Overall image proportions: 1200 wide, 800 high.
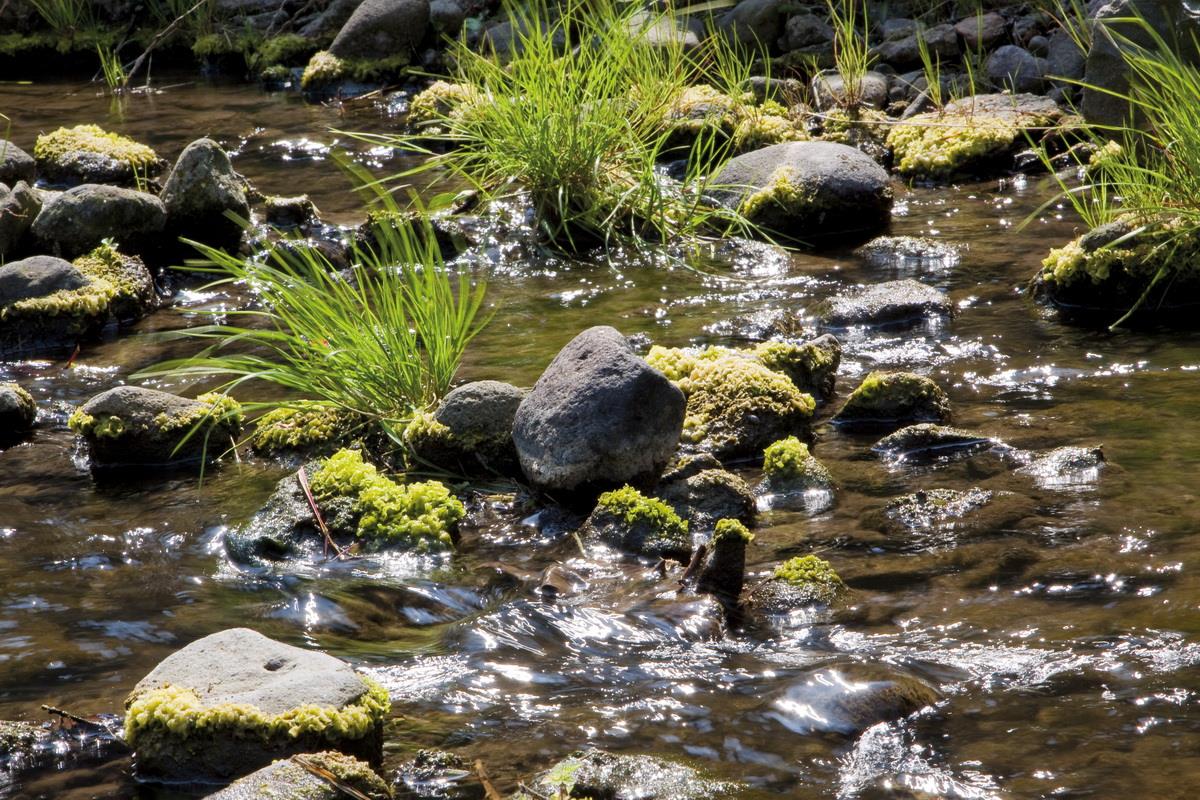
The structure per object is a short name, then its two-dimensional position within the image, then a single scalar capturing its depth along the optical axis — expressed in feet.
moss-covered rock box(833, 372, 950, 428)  36.11
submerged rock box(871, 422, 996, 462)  33.73
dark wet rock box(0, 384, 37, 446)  38.81
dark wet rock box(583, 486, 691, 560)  29.48
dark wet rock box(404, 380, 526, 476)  34.47
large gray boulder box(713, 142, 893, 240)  54.24
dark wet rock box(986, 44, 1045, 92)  68.85
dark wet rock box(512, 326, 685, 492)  31.07
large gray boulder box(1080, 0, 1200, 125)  49.44
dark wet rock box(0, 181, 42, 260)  51.37
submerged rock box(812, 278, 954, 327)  43.70
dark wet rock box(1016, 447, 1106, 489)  31.04
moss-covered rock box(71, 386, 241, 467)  36.42
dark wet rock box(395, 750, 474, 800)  21.13
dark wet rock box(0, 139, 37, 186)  61.31
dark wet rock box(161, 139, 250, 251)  54.49
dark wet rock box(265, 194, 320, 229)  59.16
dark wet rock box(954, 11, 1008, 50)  74.38
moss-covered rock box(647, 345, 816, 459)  35.37
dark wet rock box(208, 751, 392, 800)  19.39
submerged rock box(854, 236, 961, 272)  49.62
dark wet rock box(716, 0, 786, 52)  80.23
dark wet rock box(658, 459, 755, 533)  30.99
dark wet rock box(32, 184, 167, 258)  51.96
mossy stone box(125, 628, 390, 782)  20.98
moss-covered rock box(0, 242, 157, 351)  46.47
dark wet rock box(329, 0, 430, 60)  89.66
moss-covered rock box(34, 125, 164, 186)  64.95
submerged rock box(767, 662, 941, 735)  22.09
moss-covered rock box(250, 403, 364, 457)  36.94
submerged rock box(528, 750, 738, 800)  20.53
